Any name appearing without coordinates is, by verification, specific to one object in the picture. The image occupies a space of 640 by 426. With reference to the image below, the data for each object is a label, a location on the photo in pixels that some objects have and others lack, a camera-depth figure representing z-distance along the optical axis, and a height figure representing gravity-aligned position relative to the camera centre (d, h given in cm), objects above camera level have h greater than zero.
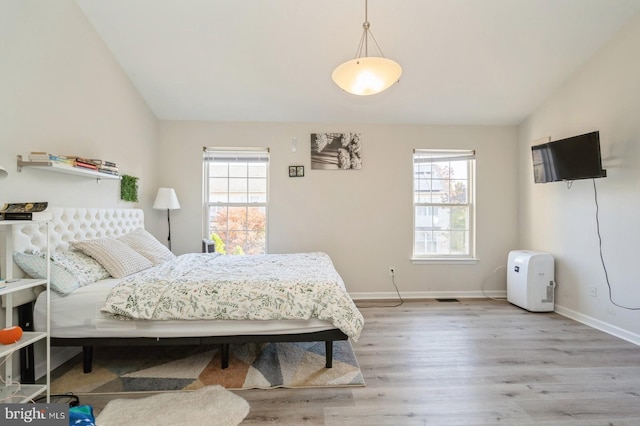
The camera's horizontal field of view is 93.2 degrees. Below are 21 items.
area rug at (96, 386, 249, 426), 166 -111
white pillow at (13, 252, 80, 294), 191 -35
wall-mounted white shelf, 204 +37
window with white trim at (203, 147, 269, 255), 407 +22
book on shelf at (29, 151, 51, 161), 204 +42
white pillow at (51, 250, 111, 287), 211 -35
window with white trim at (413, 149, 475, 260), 420 +20
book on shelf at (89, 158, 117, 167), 253 +48
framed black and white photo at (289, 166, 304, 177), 400 +62
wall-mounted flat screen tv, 280 +60
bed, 200 -62
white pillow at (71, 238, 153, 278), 237 -31
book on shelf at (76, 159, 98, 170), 232 +42
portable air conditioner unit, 349 -74
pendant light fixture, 190 +93
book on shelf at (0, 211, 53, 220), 162 +1
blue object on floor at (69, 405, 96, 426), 132 -90
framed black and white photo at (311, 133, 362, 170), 402 +88
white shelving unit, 159 -68
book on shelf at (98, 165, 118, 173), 261 +44
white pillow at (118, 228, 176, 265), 284 -27
